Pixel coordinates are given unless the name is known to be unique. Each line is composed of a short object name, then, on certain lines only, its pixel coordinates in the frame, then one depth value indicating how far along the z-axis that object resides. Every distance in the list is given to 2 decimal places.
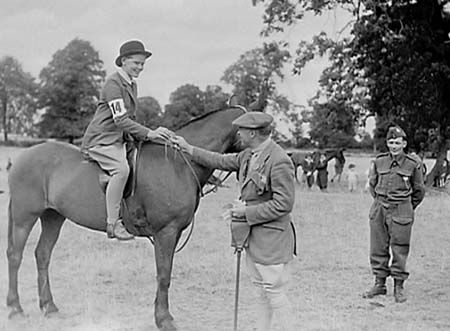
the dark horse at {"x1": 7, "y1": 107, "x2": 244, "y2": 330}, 6.50
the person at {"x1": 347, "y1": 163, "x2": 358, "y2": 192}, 25.67
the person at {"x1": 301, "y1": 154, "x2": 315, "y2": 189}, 26.92
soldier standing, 7.66
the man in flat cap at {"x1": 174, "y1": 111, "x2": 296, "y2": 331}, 4.83
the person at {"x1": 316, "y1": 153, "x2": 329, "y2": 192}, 26.14
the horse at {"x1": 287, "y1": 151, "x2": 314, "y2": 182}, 28.98
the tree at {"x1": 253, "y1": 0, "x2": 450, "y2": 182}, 18.50
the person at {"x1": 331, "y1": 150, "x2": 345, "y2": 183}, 31.66
